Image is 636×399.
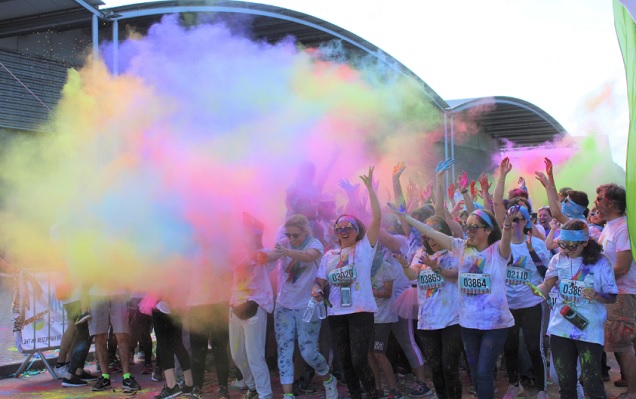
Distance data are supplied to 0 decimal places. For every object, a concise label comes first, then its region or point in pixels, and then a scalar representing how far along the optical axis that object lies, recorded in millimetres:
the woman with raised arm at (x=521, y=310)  5535
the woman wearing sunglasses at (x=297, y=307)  5895
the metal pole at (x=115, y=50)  8657
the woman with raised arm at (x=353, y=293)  5359
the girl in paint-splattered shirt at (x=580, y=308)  4492
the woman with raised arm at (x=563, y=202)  5668
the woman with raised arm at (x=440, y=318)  5000
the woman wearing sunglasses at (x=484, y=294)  4766
